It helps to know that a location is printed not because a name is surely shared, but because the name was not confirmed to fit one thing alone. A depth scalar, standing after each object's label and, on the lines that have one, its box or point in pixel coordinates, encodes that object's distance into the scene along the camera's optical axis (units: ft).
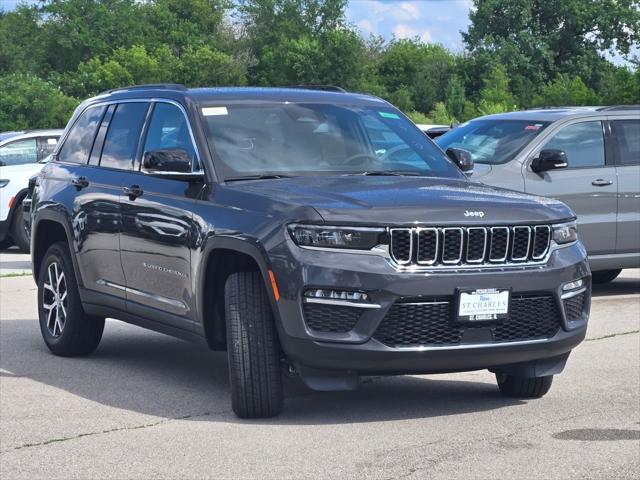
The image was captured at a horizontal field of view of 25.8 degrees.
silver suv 42.32
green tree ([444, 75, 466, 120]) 298.74
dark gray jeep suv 22.58
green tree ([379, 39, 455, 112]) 358.84
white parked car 63.46
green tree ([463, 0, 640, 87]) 309.42
